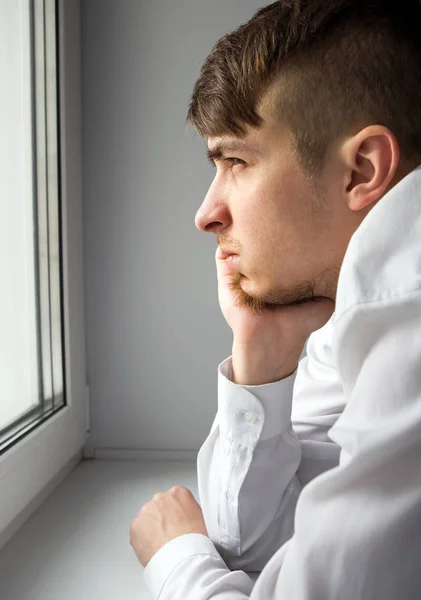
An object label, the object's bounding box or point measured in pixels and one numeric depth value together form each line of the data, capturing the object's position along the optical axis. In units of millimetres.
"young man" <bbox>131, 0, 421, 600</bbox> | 532
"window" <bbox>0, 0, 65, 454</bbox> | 1151
